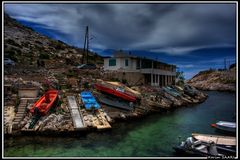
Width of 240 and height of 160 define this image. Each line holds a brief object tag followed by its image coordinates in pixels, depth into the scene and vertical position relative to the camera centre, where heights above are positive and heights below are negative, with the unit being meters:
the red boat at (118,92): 23.59 -1.44
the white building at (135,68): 35.12 +2.28
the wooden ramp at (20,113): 16.19 -2.93
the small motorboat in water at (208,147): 12.09 -4.36
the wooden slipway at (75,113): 16.83 -3.22
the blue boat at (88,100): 20.15 -2.22
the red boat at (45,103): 17.31 -2.20
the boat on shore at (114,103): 22.81 -2.68
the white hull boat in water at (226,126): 18.75 -4.52
